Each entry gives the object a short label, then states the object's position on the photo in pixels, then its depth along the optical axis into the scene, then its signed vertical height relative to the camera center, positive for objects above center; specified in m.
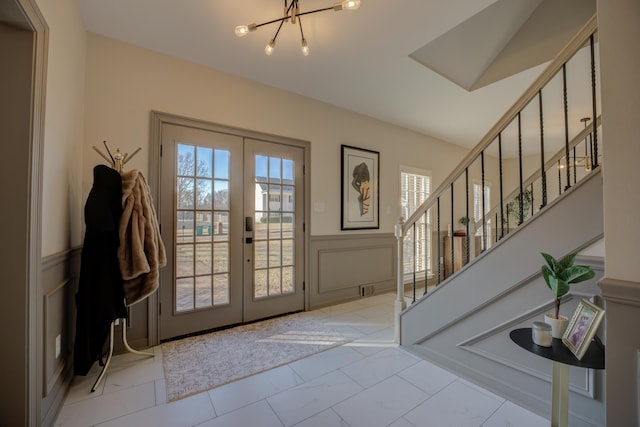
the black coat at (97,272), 1.82 -0.39
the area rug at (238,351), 2.02 -1.21
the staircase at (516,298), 1.50 -0.54
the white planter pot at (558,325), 1.39 -0.55
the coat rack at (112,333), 1.96 -0.95
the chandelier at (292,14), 1.77 +1.46
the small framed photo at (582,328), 1.18 -0.51
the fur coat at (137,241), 1.96 -0.18
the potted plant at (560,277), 1.27 -0.28
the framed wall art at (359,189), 3.92 +0.45
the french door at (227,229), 2.66 -0.13
